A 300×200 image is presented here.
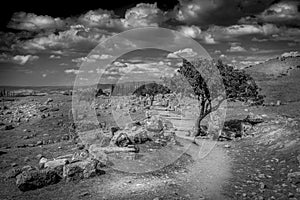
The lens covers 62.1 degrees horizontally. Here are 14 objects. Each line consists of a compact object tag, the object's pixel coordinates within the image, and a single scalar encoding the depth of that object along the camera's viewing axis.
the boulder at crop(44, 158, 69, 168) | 14.66
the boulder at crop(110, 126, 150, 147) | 18.55
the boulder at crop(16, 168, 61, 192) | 12.74
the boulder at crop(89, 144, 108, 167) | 15.45
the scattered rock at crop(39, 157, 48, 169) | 15.64
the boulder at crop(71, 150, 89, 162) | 16.48
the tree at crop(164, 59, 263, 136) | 23.73
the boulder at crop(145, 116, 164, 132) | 23.19
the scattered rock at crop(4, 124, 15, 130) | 31.46
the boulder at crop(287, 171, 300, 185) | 12.50
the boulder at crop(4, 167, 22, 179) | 14.83
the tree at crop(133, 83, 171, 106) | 57.08
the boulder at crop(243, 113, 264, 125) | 26.64
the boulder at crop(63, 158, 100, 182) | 13.68
